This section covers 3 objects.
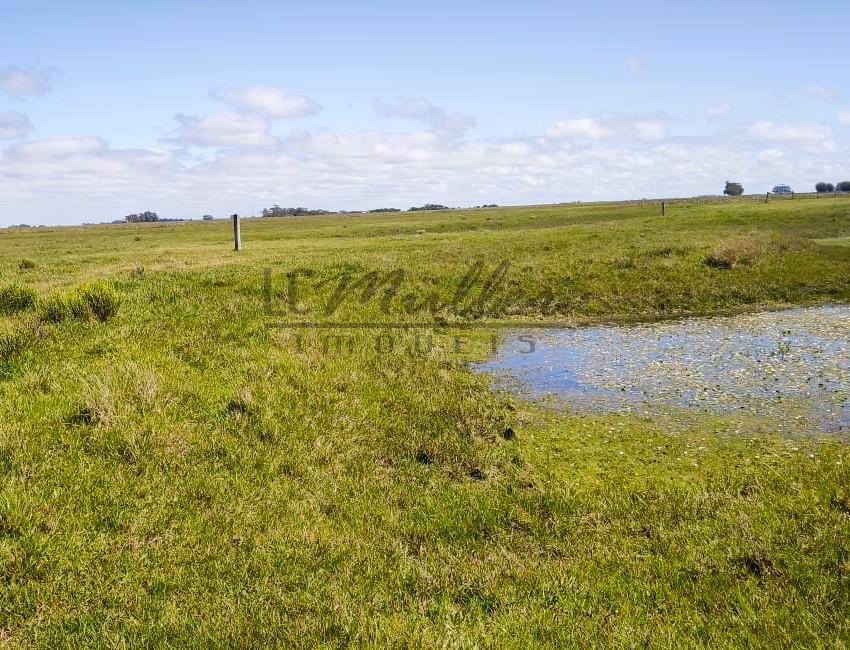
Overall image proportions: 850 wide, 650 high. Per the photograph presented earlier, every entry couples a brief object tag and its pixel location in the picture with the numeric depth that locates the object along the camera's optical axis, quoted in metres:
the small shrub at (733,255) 32.44
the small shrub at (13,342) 12.73
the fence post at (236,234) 40.75
